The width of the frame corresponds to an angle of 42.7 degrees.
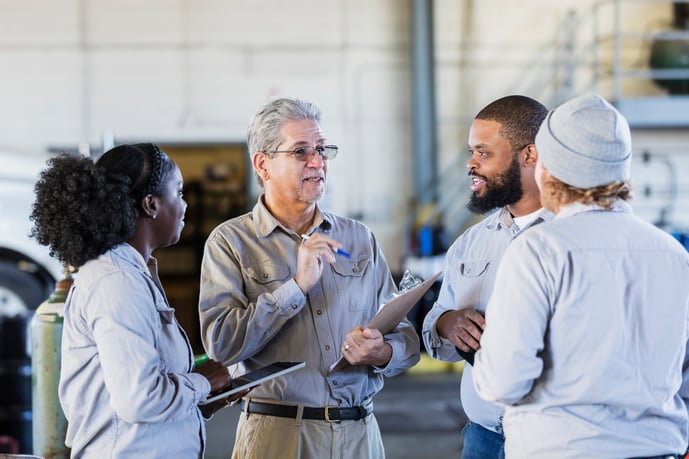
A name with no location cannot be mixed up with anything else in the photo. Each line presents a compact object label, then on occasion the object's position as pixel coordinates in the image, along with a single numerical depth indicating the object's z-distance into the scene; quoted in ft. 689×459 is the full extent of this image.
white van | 23.93
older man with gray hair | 8.38
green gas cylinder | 10.73
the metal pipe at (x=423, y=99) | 32.48
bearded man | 8.61
